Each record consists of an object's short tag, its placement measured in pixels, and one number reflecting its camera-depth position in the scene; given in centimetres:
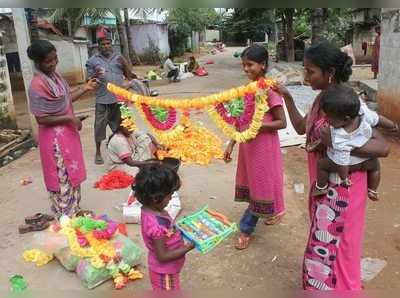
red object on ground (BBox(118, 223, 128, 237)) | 380
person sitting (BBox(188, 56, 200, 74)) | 1905
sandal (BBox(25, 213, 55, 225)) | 414
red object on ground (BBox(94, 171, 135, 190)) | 512
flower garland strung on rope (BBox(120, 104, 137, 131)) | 358
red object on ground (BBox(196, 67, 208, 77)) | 1855
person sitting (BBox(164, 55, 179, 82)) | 1658
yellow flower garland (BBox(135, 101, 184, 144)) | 358
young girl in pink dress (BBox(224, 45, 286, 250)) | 325
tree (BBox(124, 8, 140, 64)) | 2192
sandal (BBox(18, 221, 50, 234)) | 409
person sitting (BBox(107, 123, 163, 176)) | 457
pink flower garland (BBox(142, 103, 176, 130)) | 357
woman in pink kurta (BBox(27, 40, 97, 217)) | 353
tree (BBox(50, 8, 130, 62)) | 1730
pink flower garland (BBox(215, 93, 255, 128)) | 324
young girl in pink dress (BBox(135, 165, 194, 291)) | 218
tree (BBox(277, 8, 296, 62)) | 1930
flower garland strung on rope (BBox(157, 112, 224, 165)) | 372
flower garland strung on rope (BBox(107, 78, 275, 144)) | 319
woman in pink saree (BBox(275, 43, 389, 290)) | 229
